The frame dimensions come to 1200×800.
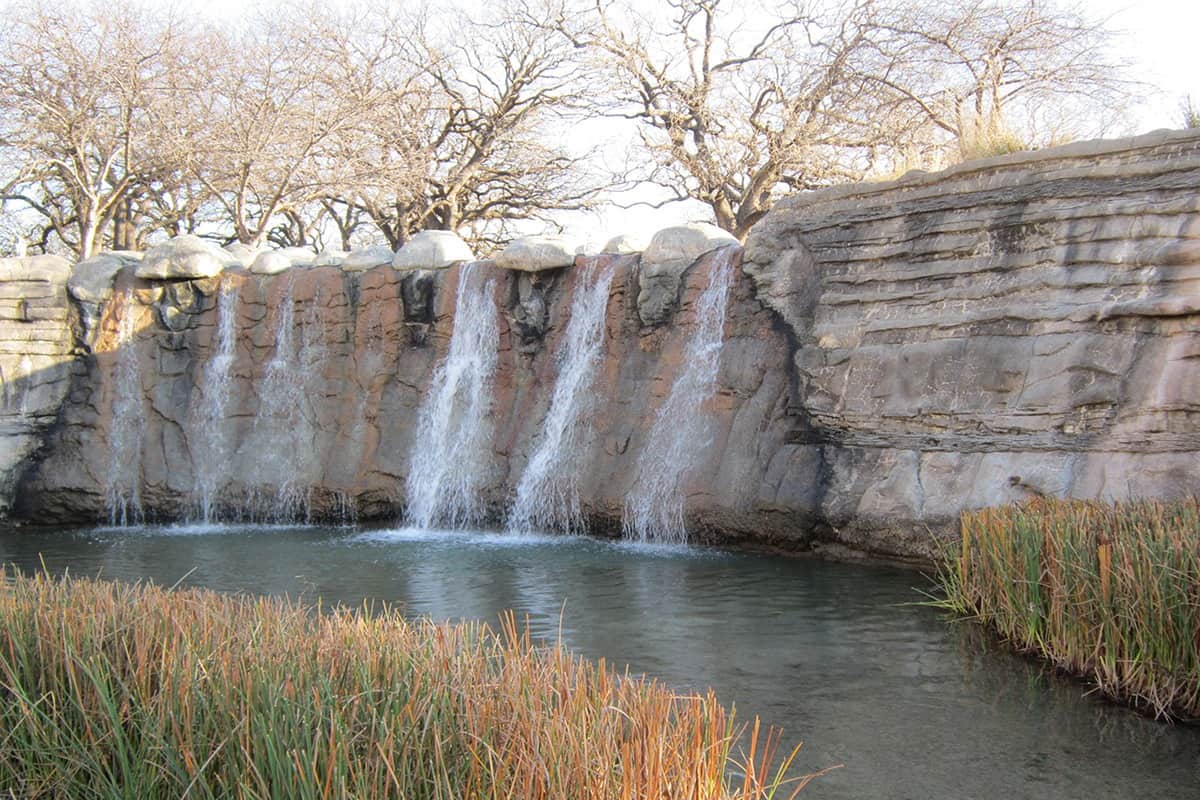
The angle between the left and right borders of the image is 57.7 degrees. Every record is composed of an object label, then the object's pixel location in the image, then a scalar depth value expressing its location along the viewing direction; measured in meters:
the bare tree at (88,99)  20.38
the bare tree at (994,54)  21.77
